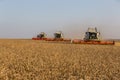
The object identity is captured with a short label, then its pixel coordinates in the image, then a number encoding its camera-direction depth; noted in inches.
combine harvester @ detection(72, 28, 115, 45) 1859.0
